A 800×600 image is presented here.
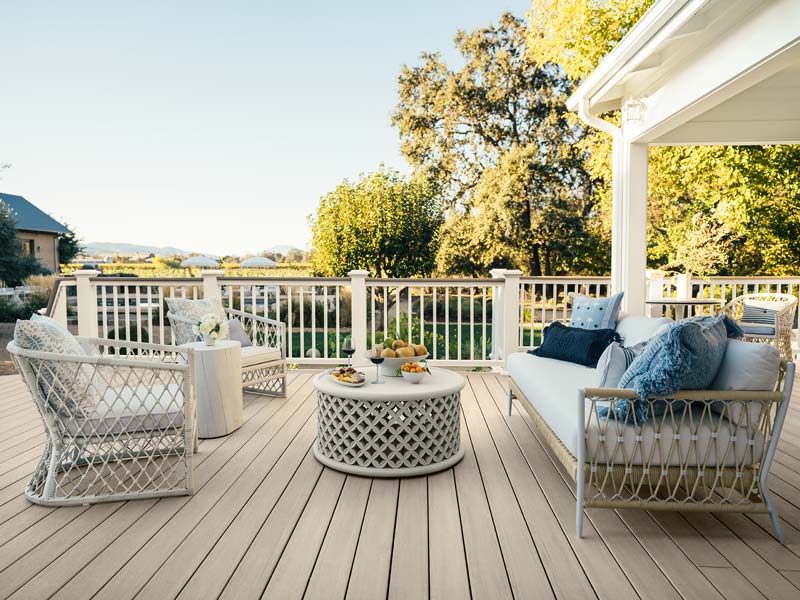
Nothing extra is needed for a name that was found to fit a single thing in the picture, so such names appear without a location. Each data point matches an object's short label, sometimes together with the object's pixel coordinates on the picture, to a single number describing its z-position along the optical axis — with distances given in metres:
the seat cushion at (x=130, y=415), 2.74
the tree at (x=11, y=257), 13.37
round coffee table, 3.09
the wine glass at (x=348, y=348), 3.44
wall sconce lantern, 4.75
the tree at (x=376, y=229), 12.36
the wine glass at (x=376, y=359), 3.30
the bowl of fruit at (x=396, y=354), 3.42
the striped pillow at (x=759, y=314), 5.96
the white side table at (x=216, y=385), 3.77
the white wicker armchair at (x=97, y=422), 2.68
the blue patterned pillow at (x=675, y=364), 2.29
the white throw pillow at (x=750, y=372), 2.34
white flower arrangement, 3.85
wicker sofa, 2.35
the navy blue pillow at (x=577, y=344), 4.01
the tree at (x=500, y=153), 14.33
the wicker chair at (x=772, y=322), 5.85
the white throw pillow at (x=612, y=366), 2.54
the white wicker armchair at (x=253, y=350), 4.67
